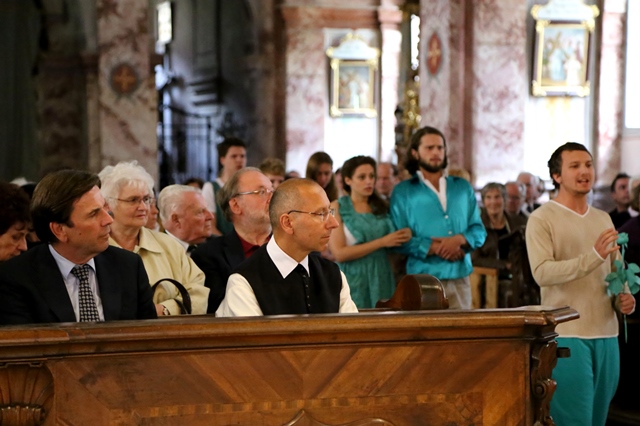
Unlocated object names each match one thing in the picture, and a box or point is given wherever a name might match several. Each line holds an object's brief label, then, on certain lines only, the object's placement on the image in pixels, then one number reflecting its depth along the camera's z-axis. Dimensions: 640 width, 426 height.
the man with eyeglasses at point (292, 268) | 5.50
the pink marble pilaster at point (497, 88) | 17.41
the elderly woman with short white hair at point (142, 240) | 6.94
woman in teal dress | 9.34
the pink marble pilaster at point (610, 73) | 17.99
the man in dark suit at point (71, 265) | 5.28
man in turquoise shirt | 9.28
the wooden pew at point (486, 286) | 12.01
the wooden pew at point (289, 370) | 4.34
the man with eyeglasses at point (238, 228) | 7.21
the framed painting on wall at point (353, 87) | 25.23
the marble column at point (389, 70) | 25.47
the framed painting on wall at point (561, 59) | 17.77
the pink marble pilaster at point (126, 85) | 19.92
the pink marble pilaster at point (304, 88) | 25.18
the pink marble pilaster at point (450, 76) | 17.47
